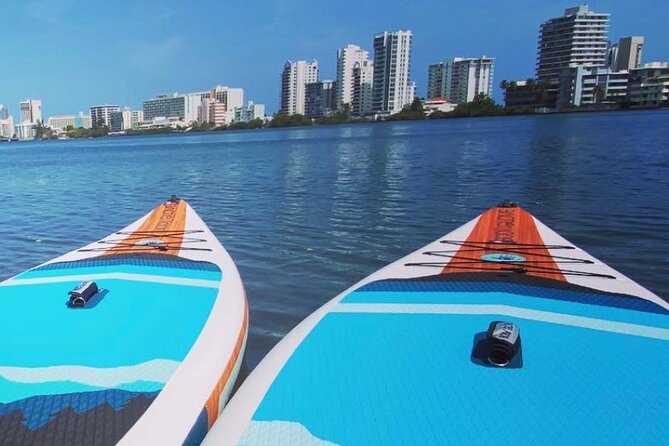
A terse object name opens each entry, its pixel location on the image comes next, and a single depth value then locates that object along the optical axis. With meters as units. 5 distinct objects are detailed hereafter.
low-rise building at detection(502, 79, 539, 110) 129.00
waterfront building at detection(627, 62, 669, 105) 108.69
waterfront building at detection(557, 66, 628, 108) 118.00
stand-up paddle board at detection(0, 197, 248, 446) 2.45
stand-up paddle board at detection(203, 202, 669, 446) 2.23
